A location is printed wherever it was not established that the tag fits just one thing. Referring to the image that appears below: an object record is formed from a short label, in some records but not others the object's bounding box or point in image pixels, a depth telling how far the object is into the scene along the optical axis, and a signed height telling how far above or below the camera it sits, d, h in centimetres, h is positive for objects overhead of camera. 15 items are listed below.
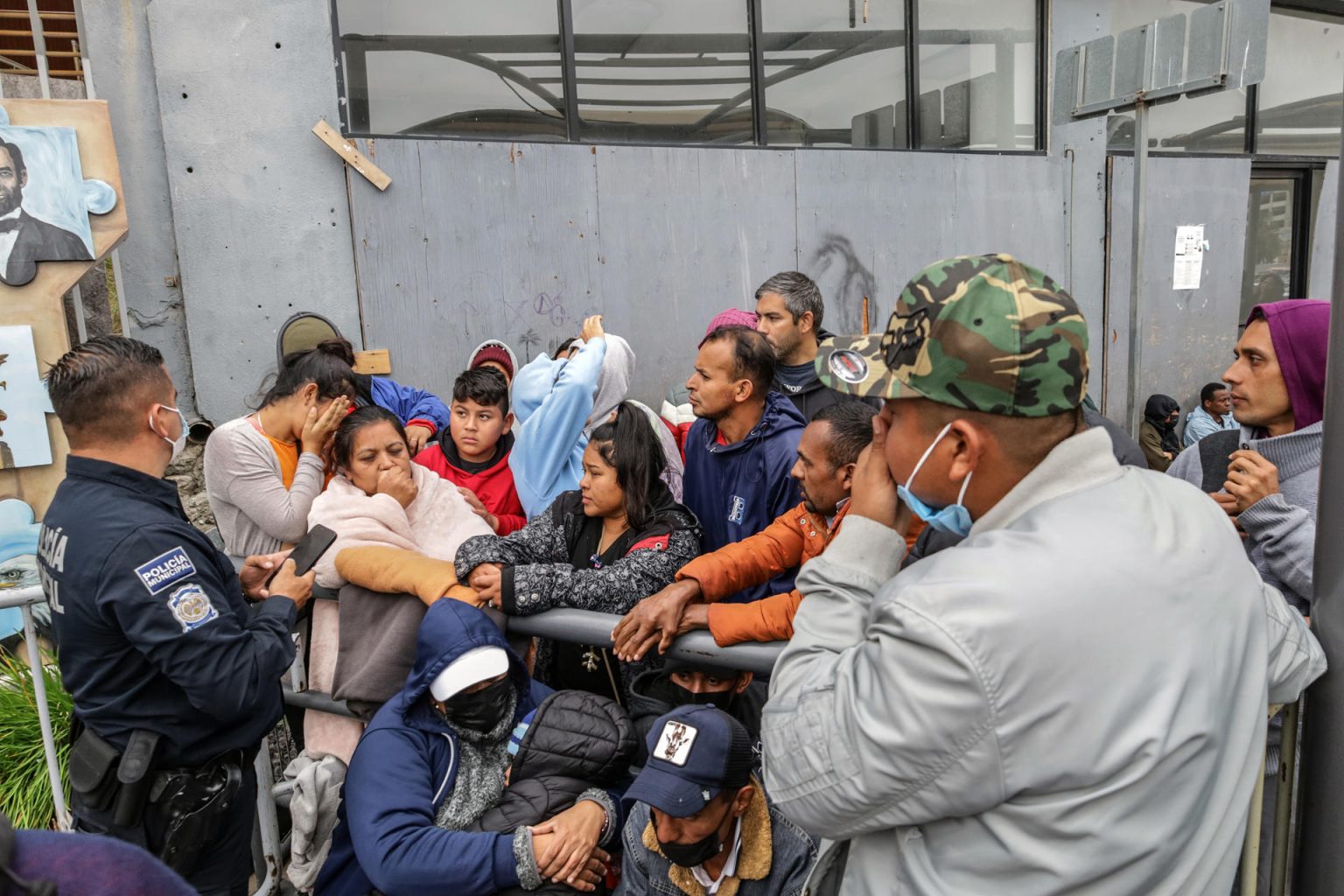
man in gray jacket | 111 -52
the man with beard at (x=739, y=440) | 330 -66
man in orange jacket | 225 -85
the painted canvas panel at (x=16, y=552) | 464 -136
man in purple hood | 220 -54
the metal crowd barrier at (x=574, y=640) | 171 -103
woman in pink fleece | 267 -88
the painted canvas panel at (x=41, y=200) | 469 +51
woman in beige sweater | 333 -68
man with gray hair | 407 -31
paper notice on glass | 886 -5
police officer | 218 -85
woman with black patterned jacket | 259 -87
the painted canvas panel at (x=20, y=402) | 475 -56
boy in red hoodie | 388 -76
